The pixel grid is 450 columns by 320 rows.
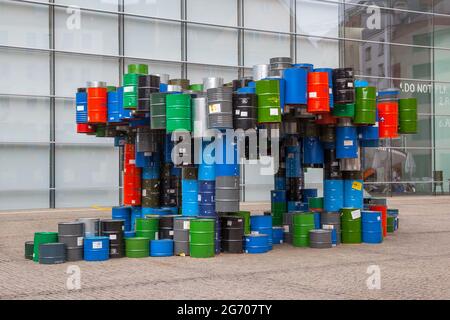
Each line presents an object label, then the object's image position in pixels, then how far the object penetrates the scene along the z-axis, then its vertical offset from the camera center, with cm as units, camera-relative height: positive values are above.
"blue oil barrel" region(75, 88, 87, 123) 1597 +125
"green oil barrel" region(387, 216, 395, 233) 1616 -165
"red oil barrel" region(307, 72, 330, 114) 1244 +120
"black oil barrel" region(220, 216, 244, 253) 1241 -141
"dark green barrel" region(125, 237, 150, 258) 1189 -159
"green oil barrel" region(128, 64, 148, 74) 1609 +218
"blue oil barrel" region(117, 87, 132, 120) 1451 +106
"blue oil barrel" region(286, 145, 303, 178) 1633 -12
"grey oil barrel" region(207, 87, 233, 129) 1190 +89
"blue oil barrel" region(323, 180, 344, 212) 1418 -82
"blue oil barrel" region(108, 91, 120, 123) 1505 +117
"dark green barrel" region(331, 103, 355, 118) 1341 +92
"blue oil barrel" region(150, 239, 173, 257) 1203 -162
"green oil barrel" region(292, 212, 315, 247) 1333 -141
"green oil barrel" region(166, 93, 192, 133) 1232 +83
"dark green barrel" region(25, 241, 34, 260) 1165 -159
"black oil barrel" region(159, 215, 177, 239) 1252 -129
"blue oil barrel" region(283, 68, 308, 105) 1242 +132
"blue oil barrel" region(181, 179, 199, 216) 1285 -79
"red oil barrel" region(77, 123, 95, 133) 1708 +79
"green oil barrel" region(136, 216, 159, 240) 1254 -129
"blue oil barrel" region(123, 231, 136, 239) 1269 -145
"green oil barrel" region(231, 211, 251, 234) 1293 -119
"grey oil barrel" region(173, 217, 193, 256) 1205 -141
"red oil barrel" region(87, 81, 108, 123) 1534 +127
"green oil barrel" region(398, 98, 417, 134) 1534 +95
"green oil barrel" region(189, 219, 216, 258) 1179 -141
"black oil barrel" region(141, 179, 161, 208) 1595 -86
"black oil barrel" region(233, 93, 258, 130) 1202 +84
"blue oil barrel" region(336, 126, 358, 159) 1400 +27
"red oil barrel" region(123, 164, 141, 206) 1644 -66
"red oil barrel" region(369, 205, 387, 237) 1529 -126
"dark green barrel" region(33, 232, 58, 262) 1140 -139
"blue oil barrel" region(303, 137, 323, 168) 1463 +13
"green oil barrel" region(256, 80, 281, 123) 1208 +101
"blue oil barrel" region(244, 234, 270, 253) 1246 -161
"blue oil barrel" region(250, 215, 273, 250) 1303 -131
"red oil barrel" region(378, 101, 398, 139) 1496 +84
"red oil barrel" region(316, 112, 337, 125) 1351 +78
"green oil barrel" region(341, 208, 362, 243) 1378 -142
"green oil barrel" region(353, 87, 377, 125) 1370 +104
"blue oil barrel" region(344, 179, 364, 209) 1423 -80
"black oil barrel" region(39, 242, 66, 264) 1108 -156
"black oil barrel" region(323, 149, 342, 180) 1429 -22
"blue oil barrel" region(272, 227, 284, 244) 1392 -163
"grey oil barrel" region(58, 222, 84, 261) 1141 -136
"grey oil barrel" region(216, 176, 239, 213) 1211 -66
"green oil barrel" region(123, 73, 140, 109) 1394 +141
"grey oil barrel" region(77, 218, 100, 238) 1227 -124
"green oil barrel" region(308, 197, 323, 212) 1517 -105
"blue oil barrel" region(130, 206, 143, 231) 1628 -134
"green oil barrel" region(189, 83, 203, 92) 1738 +185
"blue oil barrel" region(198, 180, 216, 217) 1237 -75
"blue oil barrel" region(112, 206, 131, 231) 1644 -137
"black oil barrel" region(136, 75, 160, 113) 1364 +138
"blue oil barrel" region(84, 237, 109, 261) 1148 -154
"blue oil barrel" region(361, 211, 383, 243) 1384 -145
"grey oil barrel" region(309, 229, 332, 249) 1313 -162
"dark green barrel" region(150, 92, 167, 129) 1302 +94
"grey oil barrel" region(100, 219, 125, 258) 1180 -137
